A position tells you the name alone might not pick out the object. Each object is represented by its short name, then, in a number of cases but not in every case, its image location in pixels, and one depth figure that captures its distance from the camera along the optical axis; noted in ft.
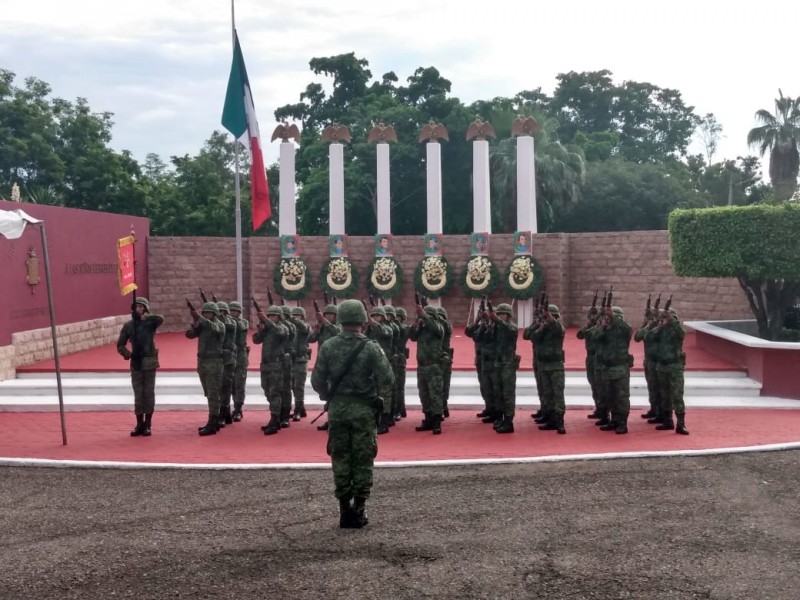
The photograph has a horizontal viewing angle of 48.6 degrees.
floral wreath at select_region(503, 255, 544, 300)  64.95
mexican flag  50.88
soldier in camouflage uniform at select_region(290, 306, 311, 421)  36.63
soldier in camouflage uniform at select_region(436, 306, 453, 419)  35.43
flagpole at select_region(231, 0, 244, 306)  50.88
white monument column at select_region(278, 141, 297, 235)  66.64
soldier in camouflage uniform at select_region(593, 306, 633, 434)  32.94
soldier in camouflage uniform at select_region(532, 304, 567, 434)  33.65
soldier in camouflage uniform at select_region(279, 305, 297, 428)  35.22
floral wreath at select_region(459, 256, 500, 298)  66.03
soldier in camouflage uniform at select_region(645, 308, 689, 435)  32.78
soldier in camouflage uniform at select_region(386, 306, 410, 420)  35.63
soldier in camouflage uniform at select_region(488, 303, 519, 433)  33.50
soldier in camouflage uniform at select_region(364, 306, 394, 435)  33.96
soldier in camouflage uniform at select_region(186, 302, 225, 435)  33.88
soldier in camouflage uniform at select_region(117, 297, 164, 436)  33.76
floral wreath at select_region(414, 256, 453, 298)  66.59
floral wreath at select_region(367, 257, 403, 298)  66.54
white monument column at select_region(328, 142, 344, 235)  67.26
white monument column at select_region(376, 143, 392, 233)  67.21
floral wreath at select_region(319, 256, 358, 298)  66.44
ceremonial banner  34.24
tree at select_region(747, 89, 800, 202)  111.04
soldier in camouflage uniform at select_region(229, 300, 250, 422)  36.32
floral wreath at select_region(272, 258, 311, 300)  66.90
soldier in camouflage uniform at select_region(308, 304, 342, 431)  34.76
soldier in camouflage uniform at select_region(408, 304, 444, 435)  33.83
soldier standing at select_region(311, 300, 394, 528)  21.24
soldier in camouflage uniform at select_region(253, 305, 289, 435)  33.91
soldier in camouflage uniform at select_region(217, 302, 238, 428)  35.12
